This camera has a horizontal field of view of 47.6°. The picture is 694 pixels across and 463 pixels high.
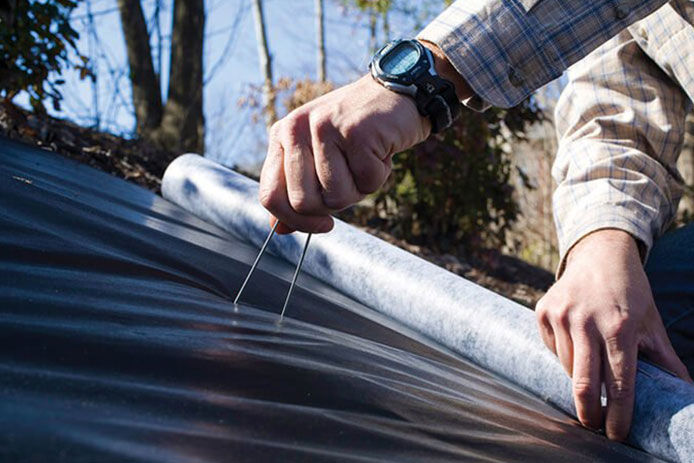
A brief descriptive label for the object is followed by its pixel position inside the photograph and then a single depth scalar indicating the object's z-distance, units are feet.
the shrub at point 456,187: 16.55
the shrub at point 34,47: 11.75
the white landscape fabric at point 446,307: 3.81
